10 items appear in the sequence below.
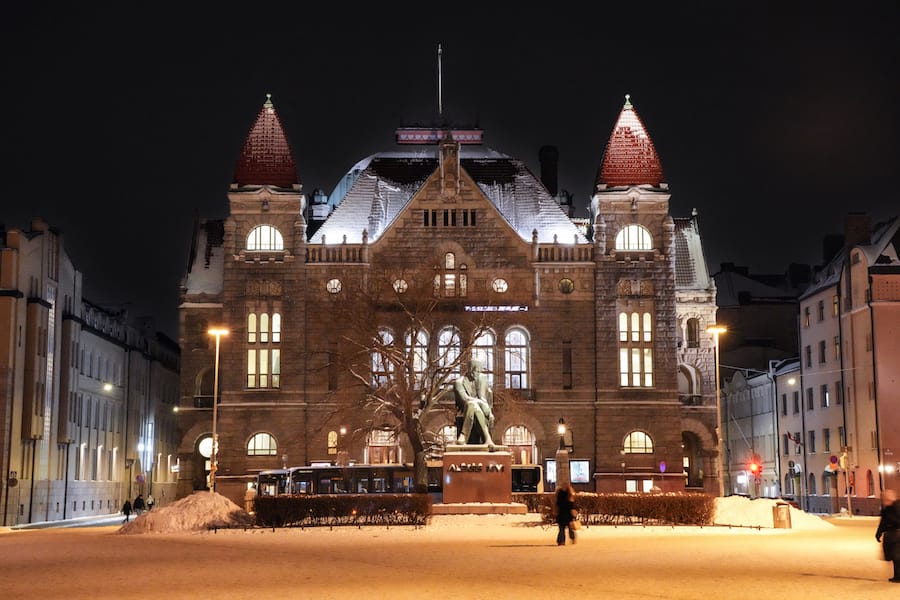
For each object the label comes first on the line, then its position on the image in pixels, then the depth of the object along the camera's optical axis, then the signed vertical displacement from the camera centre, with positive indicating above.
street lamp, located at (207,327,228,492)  60.72 +1.12
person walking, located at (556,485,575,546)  33.78 -0.53
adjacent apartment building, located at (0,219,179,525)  70.19 +5.84
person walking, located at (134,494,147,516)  80.12 -0.82
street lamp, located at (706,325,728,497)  59.50 +3.36
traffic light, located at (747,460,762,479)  62.29 +1.01
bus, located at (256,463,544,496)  74.12 +0.61
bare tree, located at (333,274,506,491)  64.12 +7.79
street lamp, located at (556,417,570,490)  80.56 +1.63
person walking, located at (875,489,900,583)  24.20 -0.71
